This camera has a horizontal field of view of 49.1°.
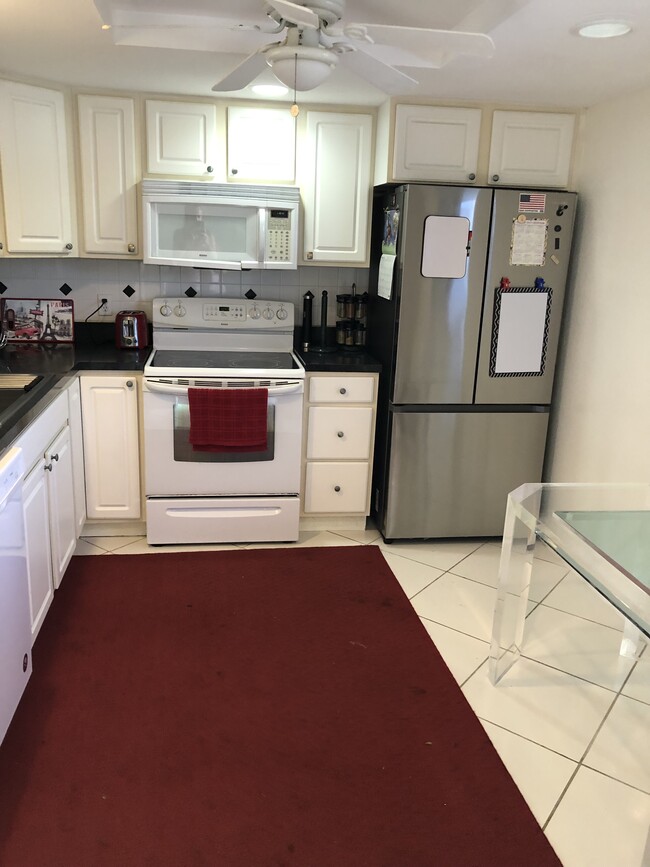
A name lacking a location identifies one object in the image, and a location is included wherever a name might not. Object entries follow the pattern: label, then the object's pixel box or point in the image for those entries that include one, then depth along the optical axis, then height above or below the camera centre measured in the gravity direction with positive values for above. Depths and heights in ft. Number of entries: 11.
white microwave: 10.94 +0.36
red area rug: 6.02 -4.82
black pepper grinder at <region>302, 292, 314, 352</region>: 12.69 -1.12
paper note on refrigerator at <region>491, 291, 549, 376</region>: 11.04 -1.08
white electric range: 10.78 -3.02
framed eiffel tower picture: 12.23 -1.33
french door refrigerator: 10.64 -1.30
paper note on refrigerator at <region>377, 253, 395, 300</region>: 11.09 -0.29
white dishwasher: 6.53 -3.30
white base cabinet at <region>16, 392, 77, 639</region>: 8.03 -3.17
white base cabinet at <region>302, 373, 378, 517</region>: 11.46 -3.02
